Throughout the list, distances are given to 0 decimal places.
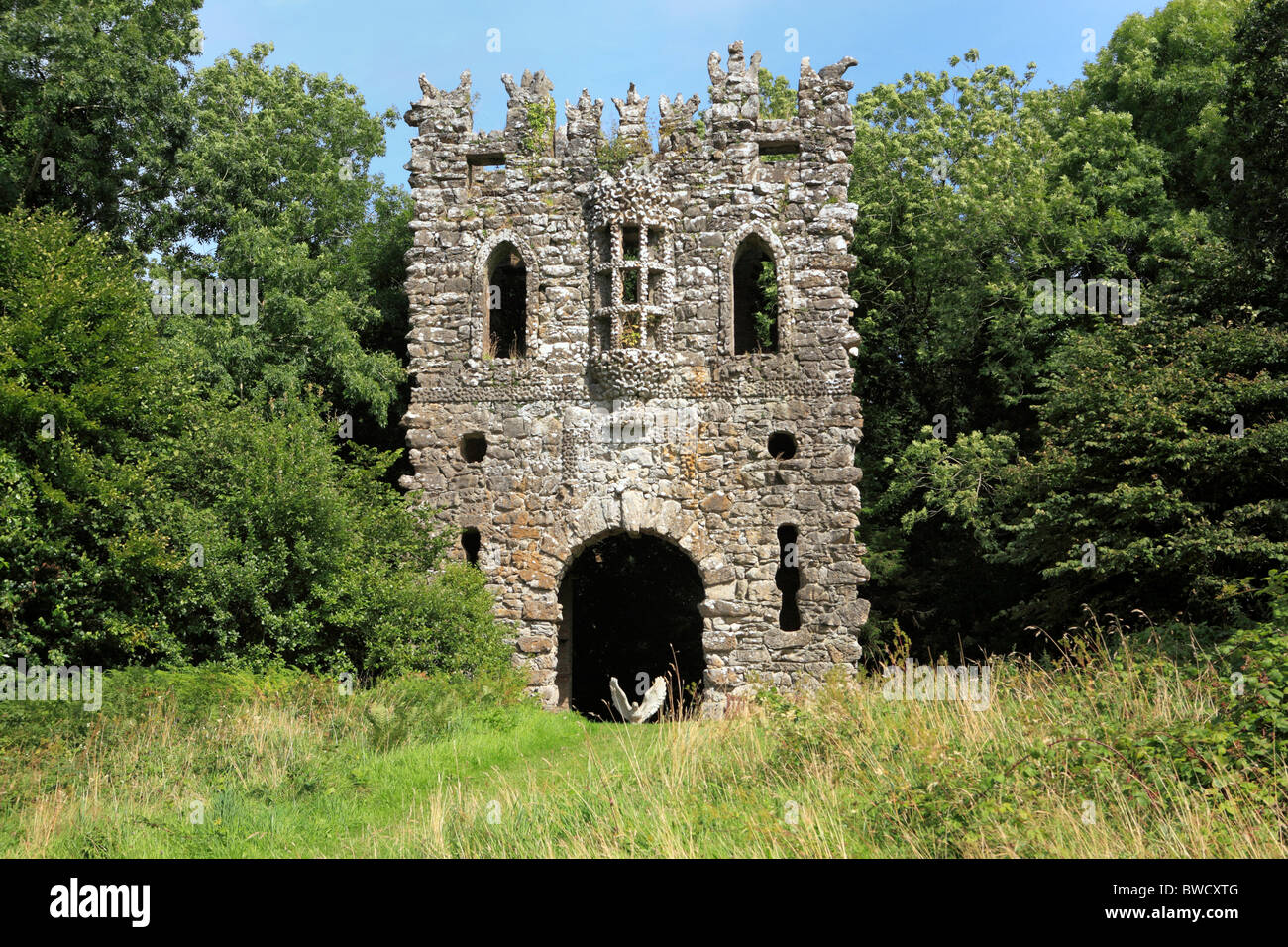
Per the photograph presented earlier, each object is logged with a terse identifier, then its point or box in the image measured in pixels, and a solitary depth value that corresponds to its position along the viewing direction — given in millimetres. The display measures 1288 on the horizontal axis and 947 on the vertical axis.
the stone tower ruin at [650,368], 16578
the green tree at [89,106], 19594
